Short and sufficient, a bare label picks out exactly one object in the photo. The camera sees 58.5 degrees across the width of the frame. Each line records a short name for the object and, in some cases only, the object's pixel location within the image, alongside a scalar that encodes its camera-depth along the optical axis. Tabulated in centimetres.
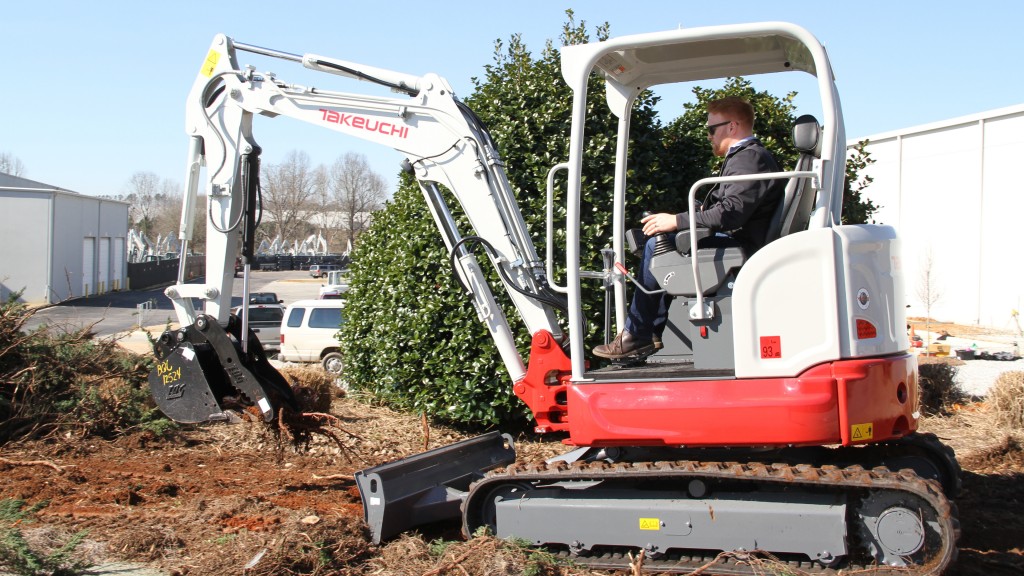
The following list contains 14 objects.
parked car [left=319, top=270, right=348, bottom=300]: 2694
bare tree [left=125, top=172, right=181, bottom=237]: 10003
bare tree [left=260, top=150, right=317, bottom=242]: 7575
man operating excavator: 493
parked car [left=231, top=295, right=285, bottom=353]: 2205
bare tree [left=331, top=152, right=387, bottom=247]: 7594
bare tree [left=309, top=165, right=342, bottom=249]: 8206
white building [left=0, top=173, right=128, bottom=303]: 4028
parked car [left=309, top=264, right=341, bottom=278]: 6028
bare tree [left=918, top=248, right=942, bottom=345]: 2284
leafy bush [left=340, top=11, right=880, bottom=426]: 831
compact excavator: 471
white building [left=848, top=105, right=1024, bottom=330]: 2483
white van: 1806
